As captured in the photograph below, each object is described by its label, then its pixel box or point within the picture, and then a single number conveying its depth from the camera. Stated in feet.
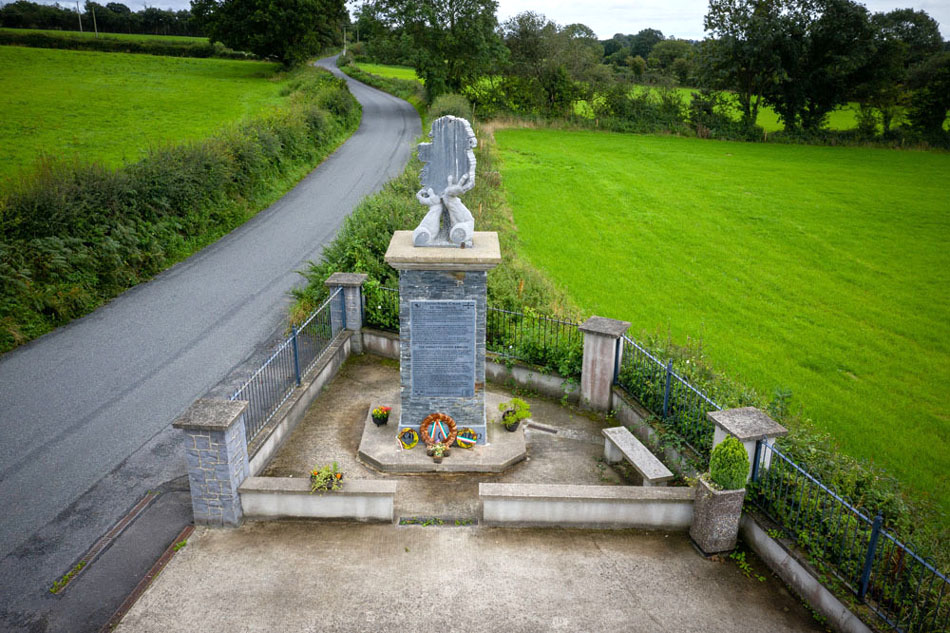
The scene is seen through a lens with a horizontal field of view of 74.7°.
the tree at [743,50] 138.72
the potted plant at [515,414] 32.19
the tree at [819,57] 134.72
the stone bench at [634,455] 27.35
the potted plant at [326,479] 25.29
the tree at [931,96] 134.31
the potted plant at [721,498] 23.21
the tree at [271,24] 147.95
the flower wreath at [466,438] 31.01
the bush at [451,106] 114.56
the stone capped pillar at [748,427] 24.08
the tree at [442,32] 138.51
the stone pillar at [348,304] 41.42
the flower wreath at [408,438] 30.91
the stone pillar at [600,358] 33.90
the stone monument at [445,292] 28.73
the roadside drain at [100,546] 22.77
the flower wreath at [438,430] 30.83
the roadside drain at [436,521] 25.99
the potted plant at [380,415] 32.24
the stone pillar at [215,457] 24.48
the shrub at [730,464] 23.09
